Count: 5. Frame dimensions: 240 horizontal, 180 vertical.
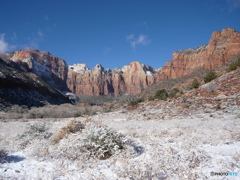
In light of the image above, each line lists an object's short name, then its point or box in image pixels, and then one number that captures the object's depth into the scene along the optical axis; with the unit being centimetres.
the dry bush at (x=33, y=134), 535
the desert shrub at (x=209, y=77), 2681
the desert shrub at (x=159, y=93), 3083
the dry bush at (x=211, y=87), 1662
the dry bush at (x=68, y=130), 498
